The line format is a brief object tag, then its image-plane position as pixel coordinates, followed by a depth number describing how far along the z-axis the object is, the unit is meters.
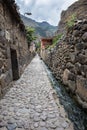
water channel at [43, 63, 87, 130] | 1.83
